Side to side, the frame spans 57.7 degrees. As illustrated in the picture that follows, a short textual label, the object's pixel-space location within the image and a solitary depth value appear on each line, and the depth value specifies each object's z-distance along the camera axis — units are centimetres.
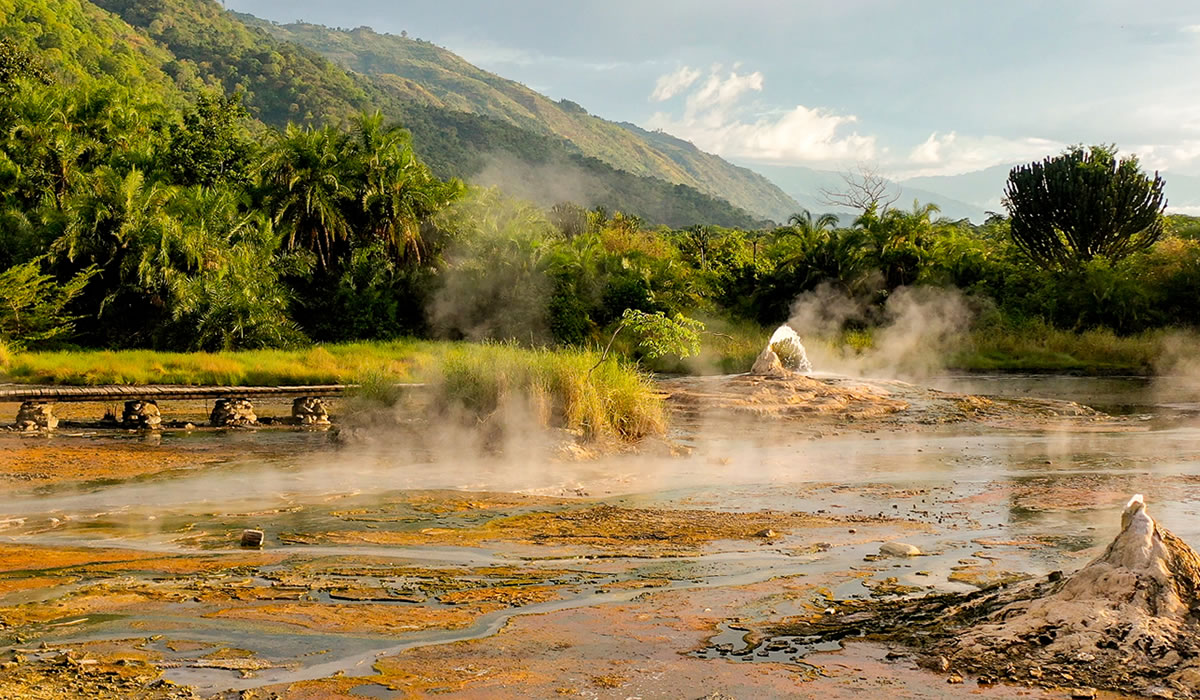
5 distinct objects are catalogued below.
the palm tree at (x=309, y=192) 3150
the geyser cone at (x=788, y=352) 2222
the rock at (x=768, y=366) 2102
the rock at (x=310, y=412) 1812
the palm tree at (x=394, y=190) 3253
